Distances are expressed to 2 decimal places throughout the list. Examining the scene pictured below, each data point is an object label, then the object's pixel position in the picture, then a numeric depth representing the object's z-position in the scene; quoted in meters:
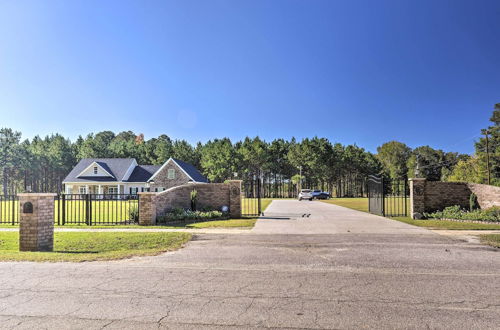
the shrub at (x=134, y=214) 15.44
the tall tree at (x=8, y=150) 60.60
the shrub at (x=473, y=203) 17.25
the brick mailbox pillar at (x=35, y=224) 9.18
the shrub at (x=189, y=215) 15.72
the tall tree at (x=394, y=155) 84.31
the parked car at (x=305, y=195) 42.22
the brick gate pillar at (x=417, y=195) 17.50
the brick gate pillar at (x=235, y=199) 18.02
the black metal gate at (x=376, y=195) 19.41
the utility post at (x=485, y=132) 42.68
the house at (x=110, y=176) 49.31
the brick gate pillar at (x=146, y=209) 14.59
